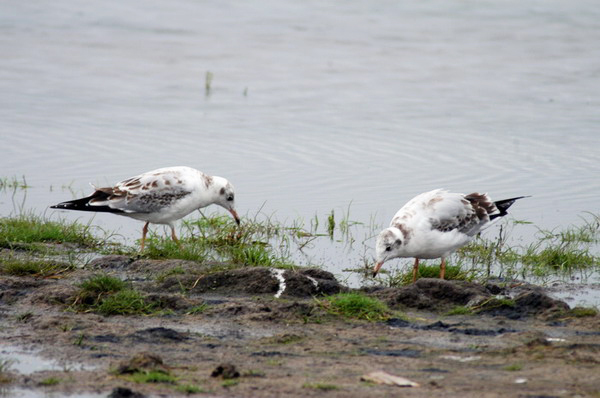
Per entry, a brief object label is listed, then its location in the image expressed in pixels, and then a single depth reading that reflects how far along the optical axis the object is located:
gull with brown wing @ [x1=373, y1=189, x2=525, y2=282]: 19.59
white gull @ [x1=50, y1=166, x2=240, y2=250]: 22.44
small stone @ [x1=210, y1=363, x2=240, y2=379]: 12.87
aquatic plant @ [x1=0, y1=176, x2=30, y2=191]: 26.87
